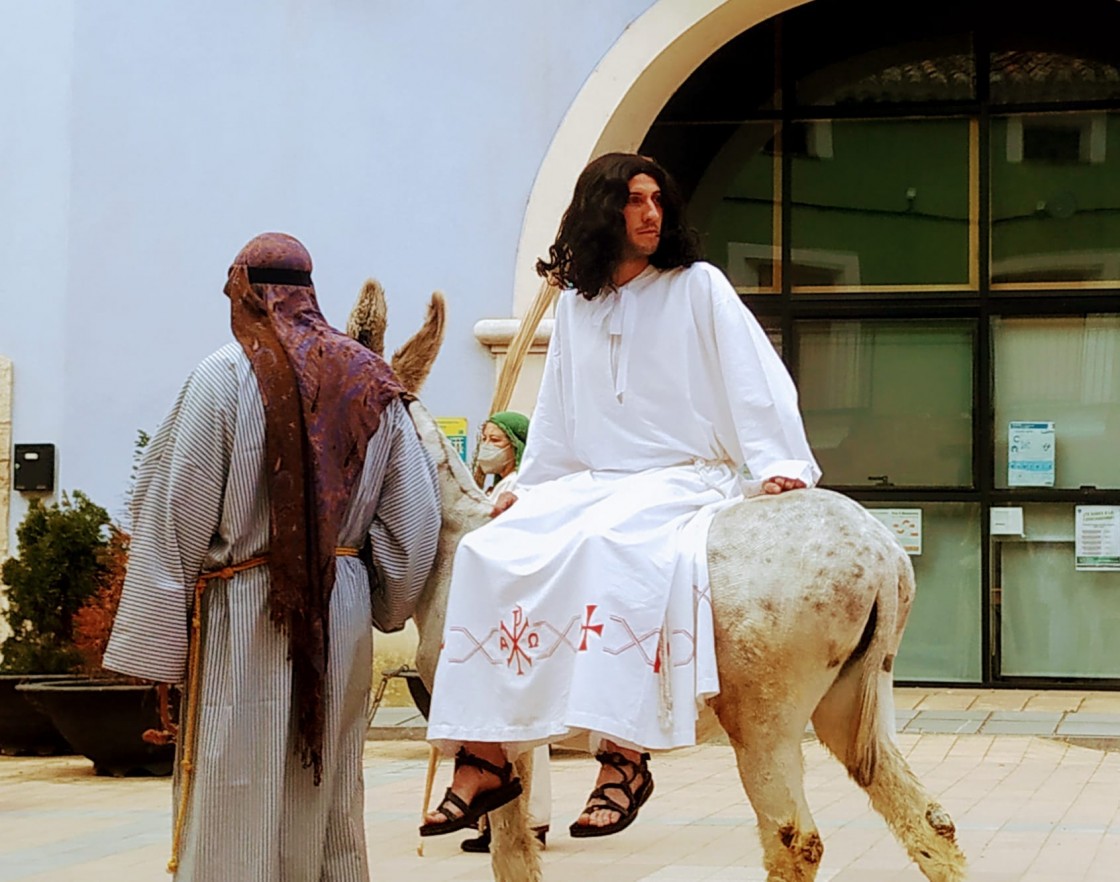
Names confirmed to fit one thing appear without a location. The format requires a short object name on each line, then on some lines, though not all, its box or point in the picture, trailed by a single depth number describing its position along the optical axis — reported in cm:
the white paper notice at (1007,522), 1346
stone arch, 1214
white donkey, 528
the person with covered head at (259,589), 504
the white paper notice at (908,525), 1366
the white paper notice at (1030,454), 1349
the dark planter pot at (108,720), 1045
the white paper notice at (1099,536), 1336
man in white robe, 532
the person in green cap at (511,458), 759
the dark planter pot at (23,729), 1155
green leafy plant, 1157
